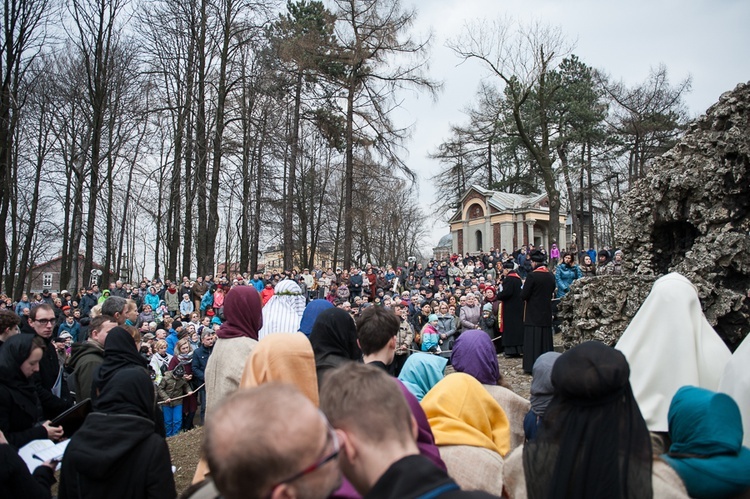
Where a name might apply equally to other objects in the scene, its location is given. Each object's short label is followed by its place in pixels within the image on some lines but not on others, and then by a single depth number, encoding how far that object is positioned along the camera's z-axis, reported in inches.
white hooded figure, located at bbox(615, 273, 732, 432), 123.1
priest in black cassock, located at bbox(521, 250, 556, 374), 343.6
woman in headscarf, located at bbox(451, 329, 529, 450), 139.2
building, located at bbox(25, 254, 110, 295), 1595.7
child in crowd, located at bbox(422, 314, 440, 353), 423.8
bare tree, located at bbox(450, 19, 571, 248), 792.9
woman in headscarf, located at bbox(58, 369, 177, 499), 105.6
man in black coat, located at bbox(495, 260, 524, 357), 406.0
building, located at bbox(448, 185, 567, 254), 1723.7
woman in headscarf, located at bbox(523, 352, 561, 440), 120.9
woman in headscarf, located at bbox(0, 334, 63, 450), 135.3
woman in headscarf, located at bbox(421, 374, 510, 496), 102.0
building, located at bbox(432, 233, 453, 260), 2432.3
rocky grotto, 207.0
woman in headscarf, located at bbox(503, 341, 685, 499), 83.9
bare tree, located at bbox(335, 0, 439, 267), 835.4
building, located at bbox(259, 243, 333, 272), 1561.5
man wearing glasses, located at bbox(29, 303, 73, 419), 167.3
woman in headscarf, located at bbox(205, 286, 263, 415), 133.6
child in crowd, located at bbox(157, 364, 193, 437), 362.0
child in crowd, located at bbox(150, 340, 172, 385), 373.4
